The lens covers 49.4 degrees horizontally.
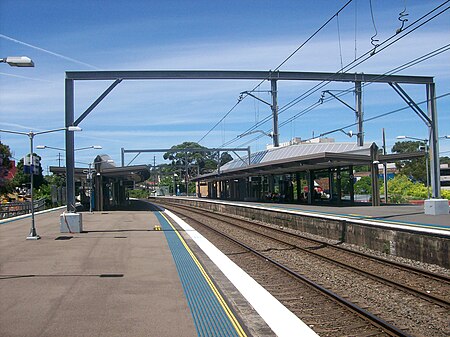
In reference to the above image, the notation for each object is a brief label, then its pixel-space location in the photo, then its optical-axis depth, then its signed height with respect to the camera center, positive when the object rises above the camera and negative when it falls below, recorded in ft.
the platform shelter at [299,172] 98.89 +4.03
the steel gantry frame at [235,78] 63.87 +16.05
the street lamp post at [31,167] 53.93 +2.80
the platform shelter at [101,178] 125.49 +3.39
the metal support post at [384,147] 129.84 +9.67
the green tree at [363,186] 196.67 -0.92
